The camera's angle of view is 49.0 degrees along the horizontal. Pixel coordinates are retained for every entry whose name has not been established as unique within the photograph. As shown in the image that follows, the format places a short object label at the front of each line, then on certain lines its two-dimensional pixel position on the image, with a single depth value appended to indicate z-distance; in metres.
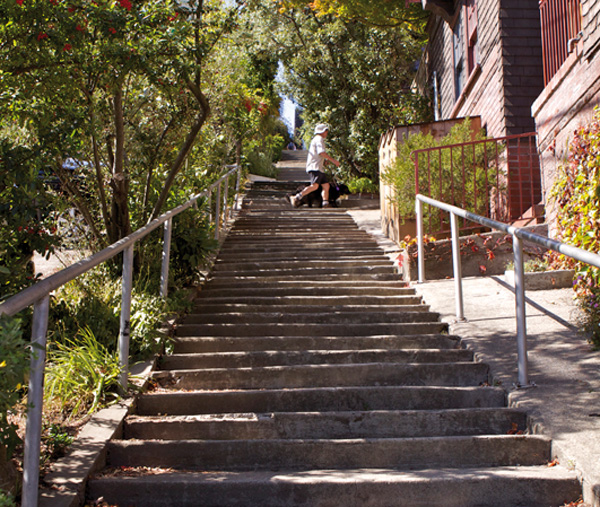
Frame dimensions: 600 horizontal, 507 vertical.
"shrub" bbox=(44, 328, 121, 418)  3.74
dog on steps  13.38
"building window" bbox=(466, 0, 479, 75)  11.71
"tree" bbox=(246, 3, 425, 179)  16.91
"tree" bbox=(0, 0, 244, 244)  4.29
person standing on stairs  11.61
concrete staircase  2.97
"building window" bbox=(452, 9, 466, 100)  12.68
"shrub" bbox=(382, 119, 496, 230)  7.55
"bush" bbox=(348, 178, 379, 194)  16.05
